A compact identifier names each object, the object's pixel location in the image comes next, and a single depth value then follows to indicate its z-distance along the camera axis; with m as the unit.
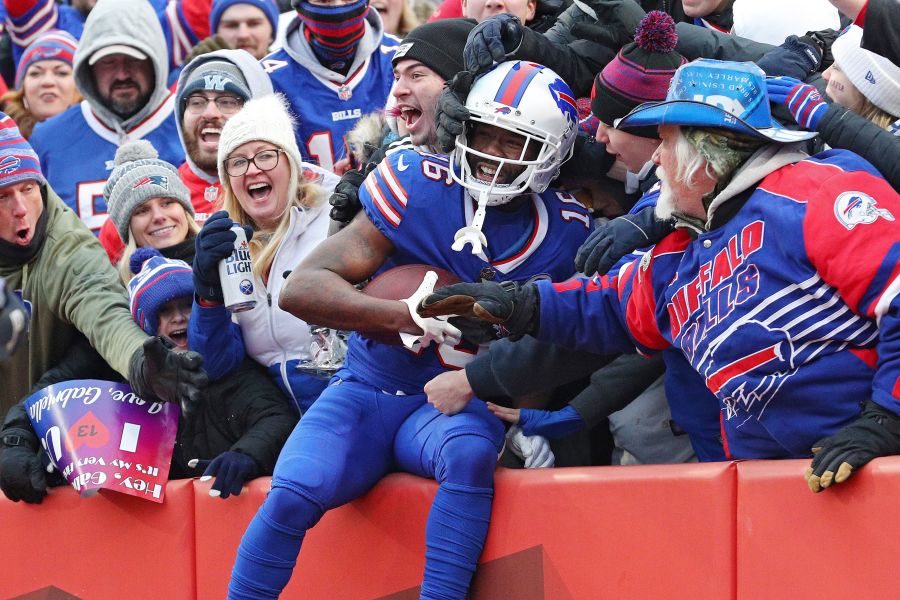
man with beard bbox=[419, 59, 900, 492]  6.70
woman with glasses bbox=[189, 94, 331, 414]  10.09
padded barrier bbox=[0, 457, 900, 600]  6.98
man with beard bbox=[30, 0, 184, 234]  14.72
